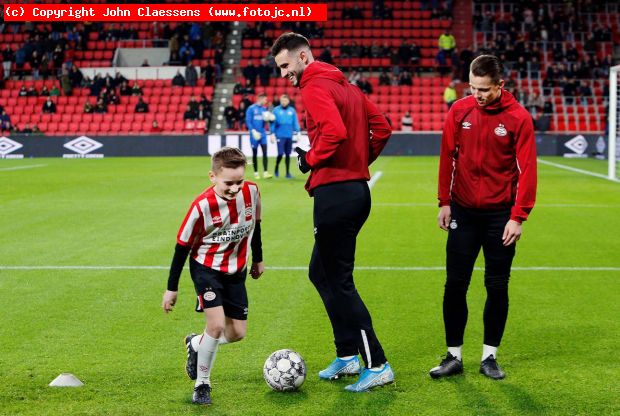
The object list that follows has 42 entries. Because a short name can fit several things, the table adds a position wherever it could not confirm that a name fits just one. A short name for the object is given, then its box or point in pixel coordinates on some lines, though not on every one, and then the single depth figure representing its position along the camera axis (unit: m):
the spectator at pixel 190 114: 36.31
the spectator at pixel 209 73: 38.72
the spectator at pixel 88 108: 37.23
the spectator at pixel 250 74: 38.03
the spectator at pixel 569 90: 37.47
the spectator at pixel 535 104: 36.18
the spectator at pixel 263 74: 38.19
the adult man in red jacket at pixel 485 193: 5.47
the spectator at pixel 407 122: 35.59
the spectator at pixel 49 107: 37.66
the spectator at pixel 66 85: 38.78
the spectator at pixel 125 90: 38.53
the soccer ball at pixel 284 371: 5.33
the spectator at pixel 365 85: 36.72
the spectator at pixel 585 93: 37.38
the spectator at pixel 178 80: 38.66
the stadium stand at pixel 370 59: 37.19
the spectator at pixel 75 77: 39.22
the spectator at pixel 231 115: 35.72
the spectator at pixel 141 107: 37.16
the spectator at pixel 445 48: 39.41
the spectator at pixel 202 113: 36.47
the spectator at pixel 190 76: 38.75
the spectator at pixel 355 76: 37.13
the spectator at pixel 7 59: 40.72
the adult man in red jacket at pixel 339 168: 5.12
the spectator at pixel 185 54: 40.19
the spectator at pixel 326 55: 37.38
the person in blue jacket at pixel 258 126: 22.41
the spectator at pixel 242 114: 35.31
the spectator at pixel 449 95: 36.15
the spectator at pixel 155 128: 36.03
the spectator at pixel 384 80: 38.22
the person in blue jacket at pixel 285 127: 22.06
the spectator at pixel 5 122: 35.53
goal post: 20.80
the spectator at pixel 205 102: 36.66
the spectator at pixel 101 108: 37.34
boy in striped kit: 5.16
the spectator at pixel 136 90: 38.22
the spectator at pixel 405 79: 38.56
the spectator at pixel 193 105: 36.34
